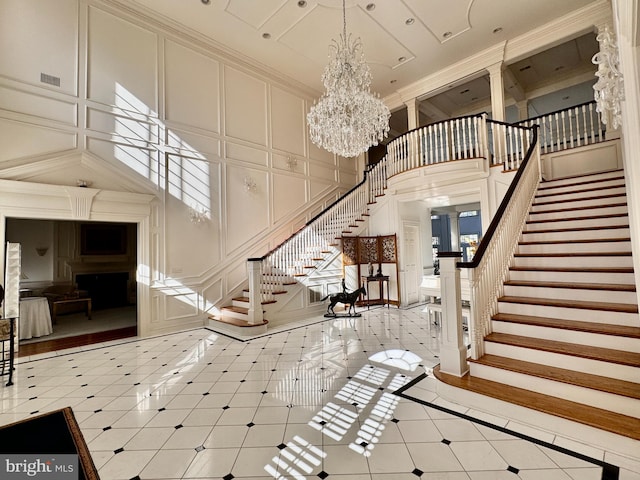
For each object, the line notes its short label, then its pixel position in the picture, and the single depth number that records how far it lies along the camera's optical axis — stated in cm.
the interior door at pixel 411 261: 769
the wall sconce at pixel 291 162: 820
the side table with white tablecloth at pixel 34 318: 533
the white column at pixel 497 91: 729
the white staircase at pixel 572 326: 233
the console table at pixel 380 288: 745
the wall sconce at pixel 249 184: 715
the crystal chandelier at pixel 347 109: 462
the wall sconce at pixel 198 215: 618
